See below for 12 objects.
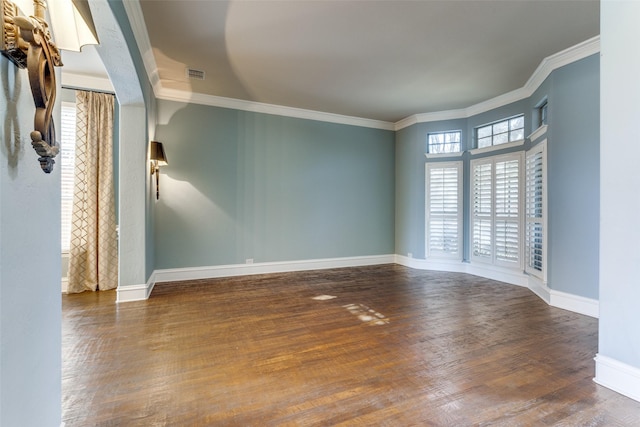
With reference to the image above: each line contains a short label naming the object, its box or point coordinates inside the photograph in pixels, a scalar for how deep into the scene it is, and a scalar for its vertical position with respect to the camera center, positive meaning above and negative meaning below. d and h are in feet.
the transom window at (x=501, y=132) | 16.17 +4.52
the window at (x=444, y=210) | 19.03 +0.08
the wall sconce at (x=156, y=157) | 13.64 +2.50
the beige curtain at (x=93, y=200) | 14.01 +0.53
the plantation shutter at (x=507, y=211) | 15.72 +0.01
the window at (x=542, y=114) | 14.05 +4.70
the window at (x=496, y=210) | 15.81 +0.07
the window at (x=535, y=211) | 13.53 +0.00
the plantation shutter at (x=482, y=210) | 17.30 +0.07
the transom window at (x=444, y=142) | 19.48 +4.55
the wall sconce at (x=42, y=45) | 3.13 +1.84
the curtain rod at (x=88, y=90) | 14.01 +5.81
